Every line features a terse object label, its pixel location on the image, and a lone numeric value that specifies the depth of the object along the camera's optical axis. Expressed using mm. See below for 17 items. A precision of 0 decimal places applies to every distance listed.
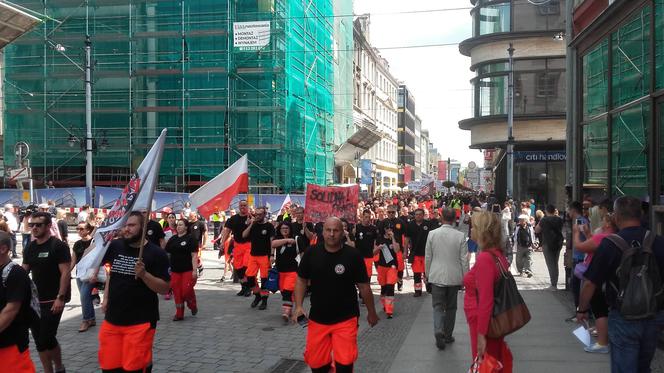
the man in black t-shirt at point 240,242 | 11094
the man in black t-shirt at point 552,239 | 11875
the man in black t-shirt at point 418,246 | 11844
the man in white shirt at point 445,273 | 7574
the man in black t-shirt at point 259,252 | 10492
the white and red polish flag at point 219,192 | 11406
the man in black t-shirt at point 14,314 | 4254
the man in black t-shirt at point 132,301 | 4980
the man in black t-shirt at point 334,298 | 5059
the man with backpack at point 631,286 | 4293
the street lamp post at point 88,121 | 23797
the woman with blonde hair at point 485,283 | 4555
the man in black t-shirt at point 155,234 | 9719
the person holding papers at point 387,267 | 9852
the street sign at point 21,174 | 17219
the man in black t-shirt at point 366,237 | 10625
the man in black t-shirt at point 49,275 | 6020
